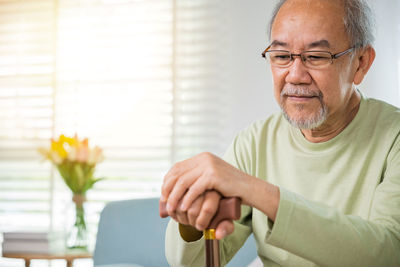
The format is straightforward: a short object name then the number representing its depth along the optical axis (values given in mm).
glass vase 2576
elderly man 1088
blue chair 2117
